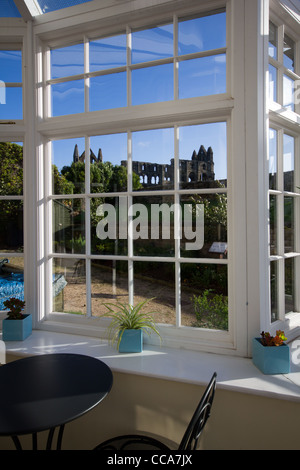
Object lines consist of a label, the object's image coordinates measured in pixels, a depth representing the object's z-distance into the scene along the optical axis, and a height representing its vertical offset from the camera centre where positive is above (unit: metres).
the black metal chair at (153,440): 1.14 -1.15
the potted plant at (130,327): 1.93 -0.66
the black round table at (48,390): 1.16 -0.76
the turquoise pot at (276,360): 1.63 -0.74
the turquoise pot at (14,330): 2.15 -0.73
